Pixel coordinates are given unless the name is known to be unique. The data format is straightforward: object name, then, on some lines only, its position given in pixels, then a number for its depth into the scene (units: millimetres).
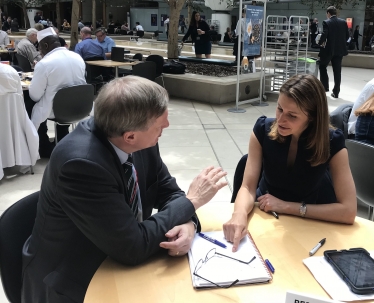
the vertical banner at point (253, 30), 7375
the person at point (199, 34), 10242
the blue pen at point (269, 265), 1364
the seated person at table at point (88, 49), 8266
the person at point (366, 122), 2789
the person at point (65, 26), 30670
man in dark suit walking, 8484
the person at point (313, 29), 16544
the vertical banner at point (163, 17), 30184
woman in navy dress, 1798
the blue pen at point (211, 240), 1490
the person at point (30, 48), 7703
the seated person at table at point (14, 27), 23217
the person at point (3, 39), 11016
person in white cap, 4426
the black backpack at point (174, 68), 8492
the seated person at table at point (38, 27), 8064
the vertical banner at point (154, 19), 32281
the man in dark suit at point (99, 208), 1321
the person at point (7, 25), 25686
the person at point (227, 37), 21169
